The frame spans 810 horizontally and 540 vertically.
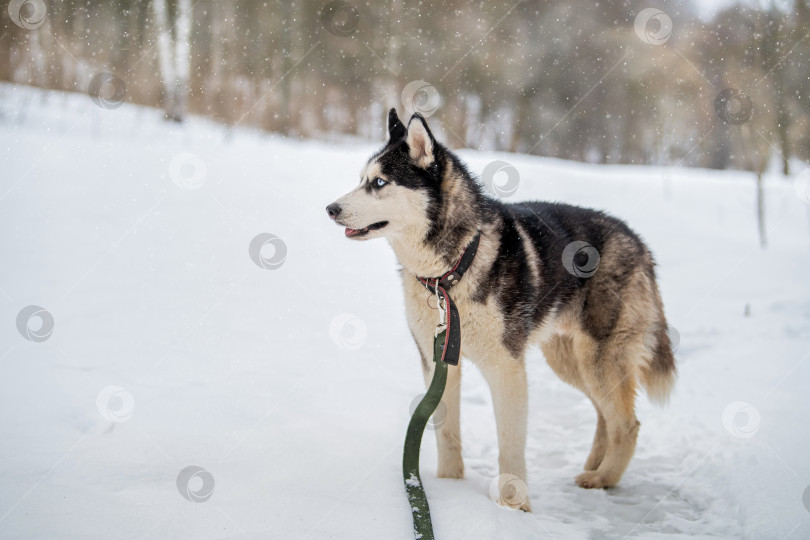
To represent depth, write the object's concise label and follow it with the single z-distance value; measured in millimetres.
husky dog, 2646
